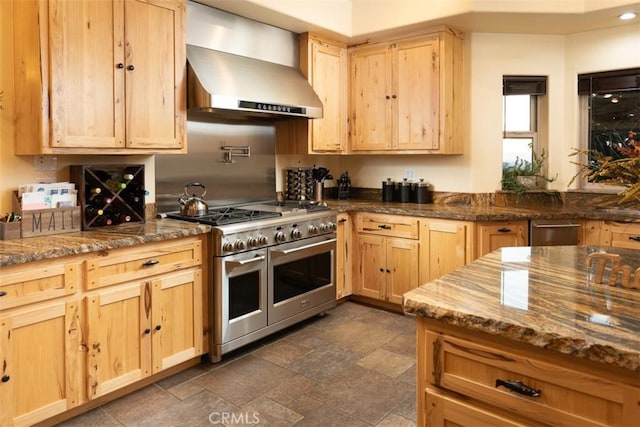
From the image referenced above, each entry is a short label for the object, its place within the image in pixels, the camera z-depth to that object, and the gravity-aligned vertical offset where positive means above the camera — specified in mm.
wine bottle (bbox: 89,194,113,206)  2846 -14
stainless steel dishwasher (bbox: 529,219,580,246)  3664 -278
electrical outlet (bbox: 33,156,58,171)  2801 +215
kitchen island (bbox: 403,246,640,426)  1087 -402
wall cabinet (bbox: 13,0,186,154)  2508 +718
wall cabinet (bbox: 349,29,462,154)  4062 +934
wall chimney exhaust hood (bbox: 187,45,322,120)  3207 +832
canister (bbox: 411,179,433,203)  4441 +34
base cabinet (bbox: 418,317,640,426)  1091 -488
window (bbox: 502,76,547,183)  4426 +663
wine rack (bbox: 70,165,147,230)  2805 +30
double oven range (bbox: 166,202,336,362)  3035 -517
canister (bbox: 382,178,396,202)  4641 +61
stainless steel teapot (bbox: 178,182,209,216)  3322 -69
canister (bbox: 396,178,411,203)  4527 +44
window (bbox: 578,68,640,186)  4004 +786
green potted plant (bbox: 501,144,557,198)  4281 +197
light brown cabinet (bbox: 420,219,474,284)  3684 -403
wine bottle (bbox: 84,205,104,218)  2805 -81
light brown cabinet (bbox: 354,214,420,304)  3992 -530
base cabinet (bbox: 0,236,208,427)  2174 -671
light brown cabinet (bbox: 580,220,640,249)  3449 -292
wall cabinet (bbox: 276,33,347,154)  4223 +889
